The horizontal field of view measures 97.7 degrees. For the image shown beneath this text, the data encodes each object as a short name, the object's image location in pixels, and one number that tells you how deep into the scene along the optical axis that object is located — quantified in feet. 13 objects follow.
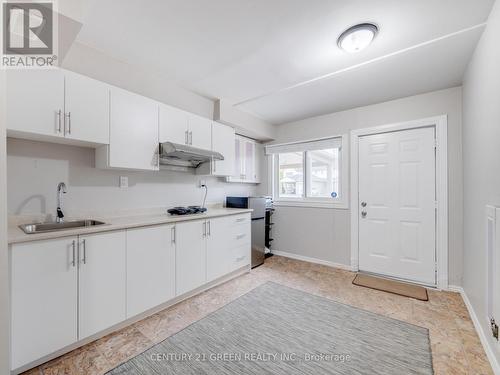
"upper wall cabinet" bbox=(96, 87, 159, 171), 6.75
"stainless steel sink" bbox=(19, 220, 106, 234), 5.71
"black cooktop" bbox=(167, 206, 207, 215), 8.50
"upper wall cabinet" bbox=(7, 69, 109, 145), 5.11
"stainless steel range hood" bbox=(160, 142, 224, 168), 7.79
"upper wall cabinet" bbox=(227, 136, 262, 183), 12.84
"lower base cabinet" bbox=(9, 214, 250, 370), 4.66
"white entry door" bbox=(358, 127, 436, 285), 9.34
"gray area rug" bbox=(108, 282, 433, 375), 4.98
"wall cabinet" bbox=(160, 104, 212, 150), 8.19
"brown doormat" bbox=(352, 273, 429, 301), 8.53
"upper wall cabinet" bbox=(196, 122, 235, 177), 10.18
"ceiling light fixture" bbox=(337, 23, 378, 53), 5.71
